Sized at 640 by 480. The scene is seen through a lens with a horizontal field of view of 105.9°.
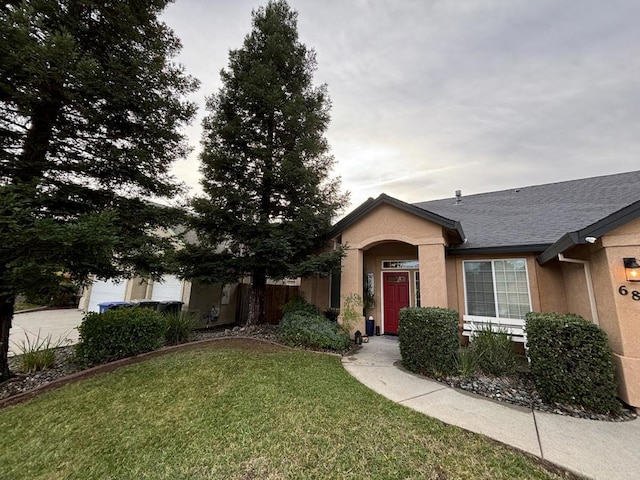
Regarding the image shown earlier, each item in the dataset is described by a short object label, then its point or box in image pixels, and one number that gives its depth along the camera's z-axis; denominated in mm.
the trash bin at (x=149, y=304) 9992
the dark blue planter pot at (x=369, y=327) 9734
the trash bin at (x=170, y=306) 10148
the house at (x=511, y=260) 4461
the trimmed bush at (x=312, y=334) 7141
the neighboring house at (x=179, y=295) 11023
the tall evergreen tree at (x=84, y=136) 3834
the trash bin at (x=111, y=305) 9459
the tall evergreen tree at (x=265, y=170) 8383
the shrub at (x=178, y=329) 7488
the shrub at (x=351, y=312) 7984
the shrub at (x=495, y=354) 5480
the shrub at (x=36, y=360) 5262
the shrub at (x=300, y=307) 8712
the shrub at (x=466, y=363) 5355
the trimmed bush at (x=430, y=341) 5504
